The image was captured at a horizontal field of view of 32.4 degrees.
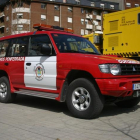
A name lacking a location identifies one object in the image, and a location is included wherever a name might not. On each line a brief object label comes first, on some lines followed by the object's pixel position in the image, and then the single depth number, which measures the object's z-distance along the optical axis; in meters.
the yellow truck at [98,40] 13.12
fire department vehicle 5.02
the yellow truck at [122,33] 11.02
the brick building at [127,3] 59.57
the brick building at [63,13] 48.50
